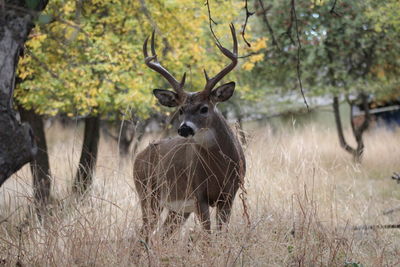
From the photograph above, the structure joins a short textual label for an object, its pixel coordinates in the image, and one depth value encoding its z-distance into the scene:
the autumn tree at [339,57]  27.08
